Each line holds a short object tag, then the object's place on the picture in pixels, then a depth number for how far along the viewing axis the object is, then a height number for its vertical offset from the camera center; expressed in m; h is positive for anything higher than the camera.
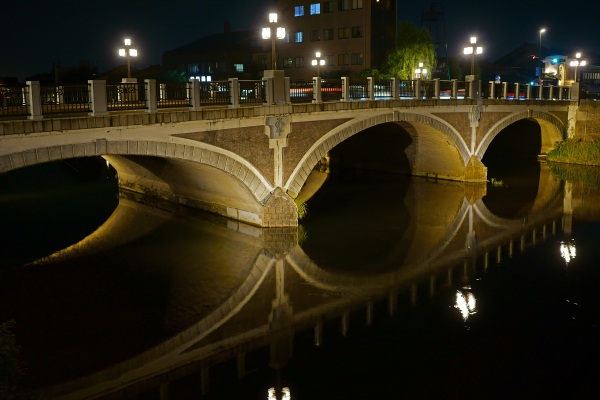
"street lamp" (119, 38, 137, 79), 25.62 +2.33
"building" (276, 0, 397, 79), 60.56 +7.06
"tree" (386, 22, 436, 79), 52.50 +4.33
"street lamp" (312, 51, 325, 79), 45.47 +3.66
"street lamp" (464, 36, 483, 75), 35.34 +3.14
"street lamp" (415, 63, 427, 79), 45.53 +2.50
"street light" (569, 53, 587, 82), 46.78 +3.04
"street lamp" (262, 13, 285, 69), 24.08 +2.91
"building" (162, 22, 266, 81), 75.62 +6.37
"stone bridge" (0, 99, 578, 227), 17.95 -1.32
